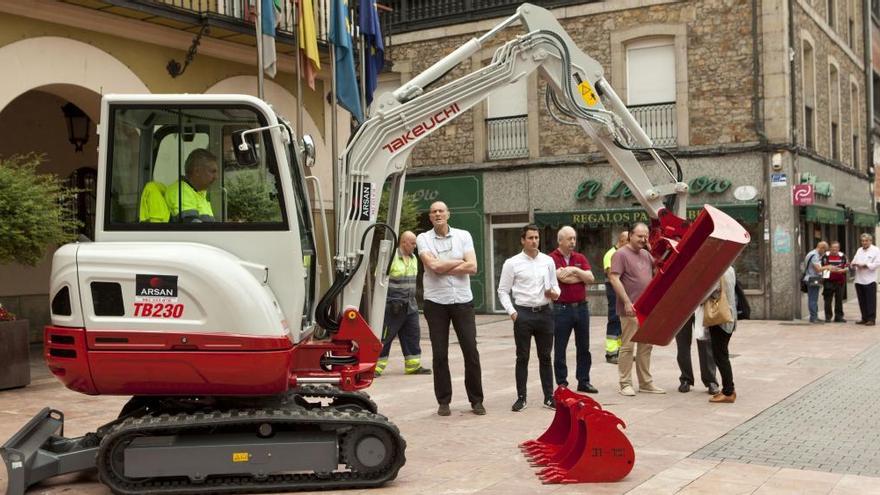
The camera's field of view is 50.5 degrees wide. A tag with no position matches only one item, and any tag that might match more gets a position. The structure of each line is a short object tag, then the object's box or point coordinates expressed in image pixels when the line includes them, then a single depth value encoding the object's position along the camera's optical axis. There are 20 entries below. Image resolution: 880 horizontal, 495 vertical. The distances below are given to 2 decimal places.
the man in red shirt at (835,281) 18.70
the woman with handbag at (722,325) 9.34
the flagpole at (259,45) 12.47
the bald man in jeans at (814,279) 18.66
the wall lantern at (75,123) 14.91
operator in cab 6.08
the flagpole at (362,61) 15.00
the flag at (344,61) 13.62
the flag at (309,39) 13.58
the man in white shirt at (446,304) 8.80
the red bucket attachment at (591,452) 6.22
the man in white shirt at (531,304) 9.13
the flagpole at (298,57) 13.20
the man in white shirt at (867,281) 18.16
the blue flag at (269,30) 12.79
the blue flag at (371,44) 14.86
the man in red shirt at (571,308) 9.83
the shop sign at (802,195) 19.38
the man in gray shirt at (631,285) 9.97
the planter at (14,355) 10.49
